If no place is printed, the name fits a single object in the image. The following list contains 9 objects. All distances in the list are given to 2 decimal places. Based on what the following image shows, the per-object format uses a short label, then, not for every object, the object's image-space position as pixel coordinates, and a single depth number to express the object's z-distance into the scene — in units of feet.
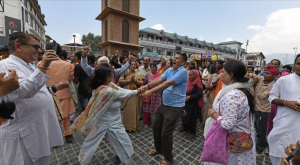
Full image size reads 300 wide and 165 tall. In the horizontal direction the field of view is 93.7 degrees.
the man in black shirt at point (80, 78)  13.87
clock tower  60.03
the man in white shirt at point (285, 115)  6.53
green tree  180.96
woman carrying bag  5.26
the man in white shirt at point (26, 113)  4.57
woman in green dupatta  13.39
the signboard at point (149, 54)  98.08
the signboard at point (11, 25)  55.56
